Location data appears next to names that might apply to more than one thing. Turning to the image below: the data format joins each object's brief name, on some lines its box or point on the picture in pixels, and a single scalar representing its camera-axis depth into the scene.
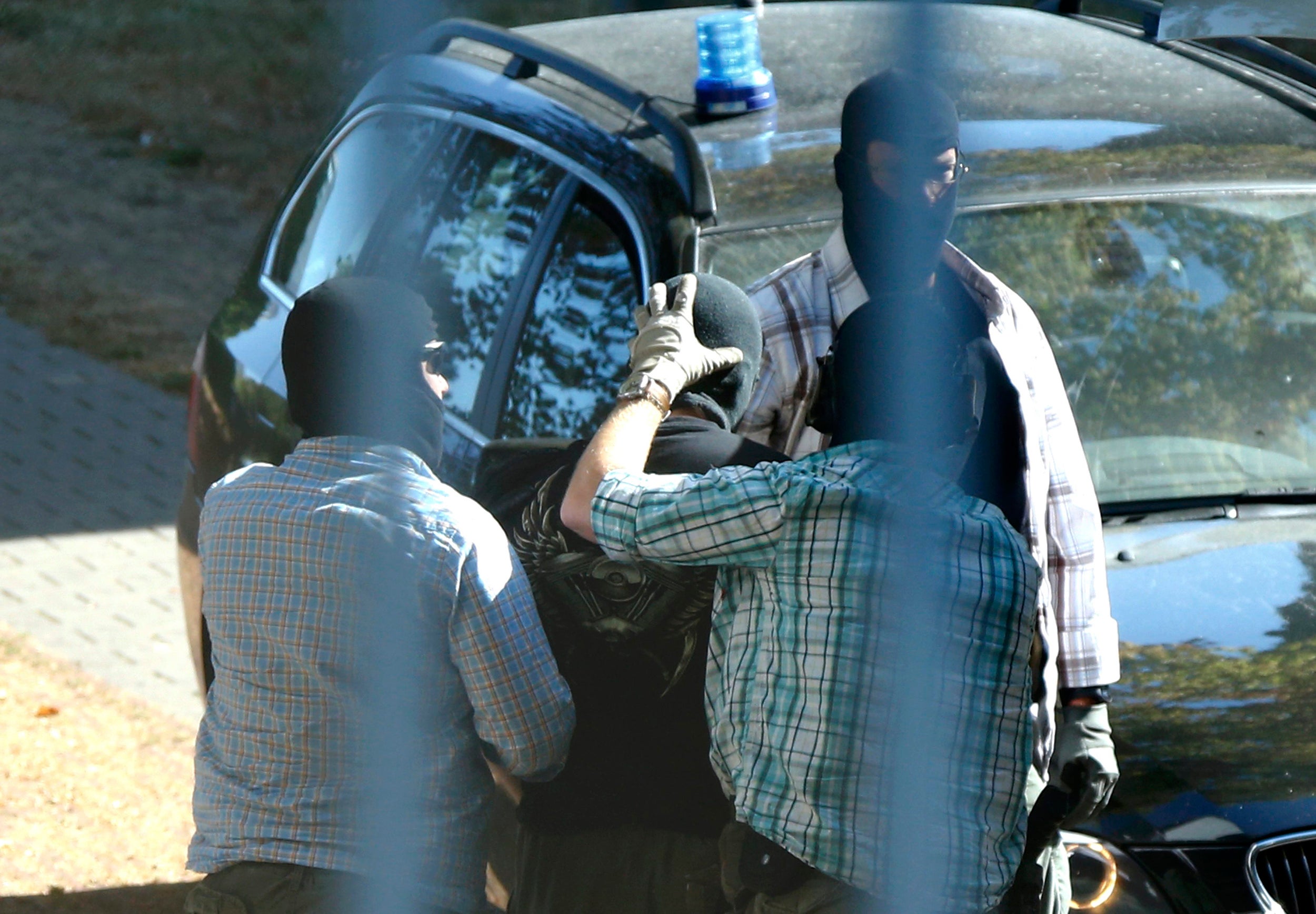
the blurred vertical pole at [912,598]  12.93
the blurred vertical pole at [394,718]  13.11
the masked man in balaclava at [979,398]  13.38
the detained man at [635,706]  13.80
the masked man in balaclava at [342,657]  13.72
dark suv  14.44
